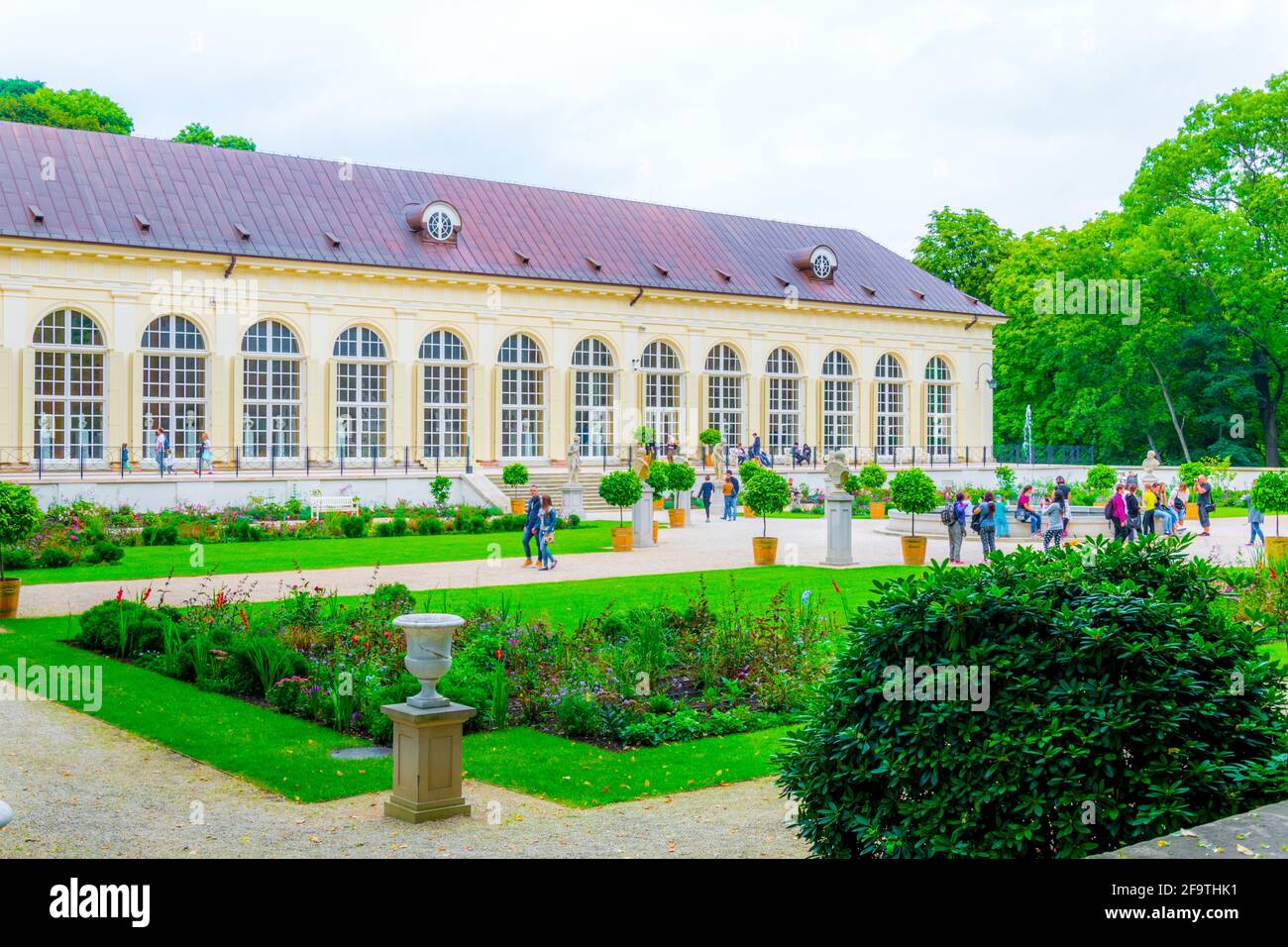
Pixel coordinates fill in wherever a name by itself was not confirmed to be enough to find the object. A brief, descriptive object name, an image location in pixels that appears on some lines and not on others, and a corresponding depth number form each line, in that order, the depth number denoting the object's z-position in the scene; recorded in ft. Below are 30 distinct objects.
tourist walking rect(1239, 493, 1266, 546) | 86.63
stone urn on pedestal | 24.59
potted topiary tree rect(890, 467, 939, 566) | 82.74
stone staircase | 127.03
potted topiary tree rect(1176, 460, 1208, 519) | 129.39
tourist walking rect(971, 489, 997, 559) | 77.51
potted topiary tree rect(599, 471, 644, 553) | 89.45
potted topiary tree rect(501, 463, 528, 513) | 125.49
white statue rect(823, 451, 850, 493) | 79.51
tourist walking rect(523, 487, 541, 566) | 72.23
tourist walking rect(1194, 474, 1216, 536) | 101.60
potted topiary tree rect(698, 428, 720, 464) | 153.89
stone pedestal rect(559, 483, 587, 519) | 108.37
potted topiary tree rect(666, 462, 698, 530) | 111.86
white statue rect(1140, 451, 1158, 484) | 125.70
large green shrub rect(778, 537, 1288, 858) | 16.97
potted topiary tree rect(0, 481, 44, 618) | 53.83
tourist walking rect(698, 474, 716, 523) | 119.94
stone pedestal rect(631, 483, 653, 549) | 88.79
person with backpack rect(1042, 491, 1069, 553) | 81.35
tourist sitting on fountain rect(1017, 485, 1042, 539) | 97.88
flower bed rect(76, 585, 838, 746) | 33.86
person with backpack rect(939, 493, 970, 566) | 79.30
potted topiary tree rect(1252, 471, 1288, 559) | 89.15
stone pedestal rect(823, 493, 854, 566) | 74.95
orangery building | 126.00
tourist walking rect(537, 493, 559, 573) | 71.61
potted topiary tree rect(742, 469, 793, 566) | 81.97
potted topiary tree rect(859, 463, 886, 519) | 123.85
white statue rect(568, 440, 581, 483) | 111.86
